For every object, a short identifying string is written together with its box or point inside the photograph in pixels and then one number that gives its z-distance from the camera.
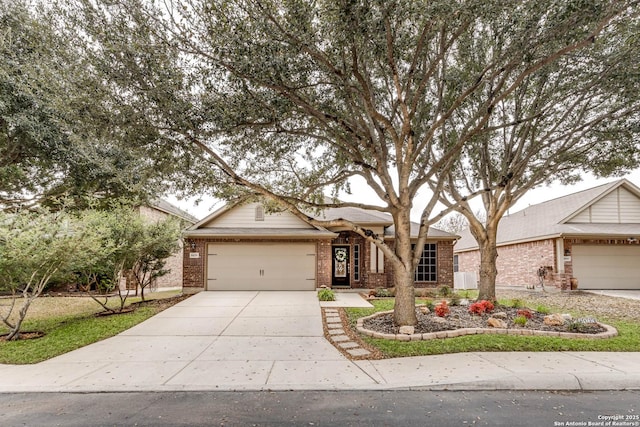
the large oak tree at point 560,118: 6.71
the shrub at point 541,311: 8.98
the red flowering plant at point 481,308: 8.79
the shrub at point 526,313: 8.29
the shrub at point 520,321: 7.57
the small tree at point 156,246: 10.91
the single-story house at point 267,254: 14.77
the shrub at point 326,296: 12.19
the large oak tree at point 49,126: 6.72
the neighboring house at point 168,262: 18.97
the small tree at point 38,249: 7.00
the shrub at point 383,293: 13.55
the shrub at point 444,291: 13.89
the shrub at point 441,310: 8.55
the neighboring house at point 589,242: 15.94
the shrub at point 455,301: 10.53
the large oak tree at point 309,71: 5.78
